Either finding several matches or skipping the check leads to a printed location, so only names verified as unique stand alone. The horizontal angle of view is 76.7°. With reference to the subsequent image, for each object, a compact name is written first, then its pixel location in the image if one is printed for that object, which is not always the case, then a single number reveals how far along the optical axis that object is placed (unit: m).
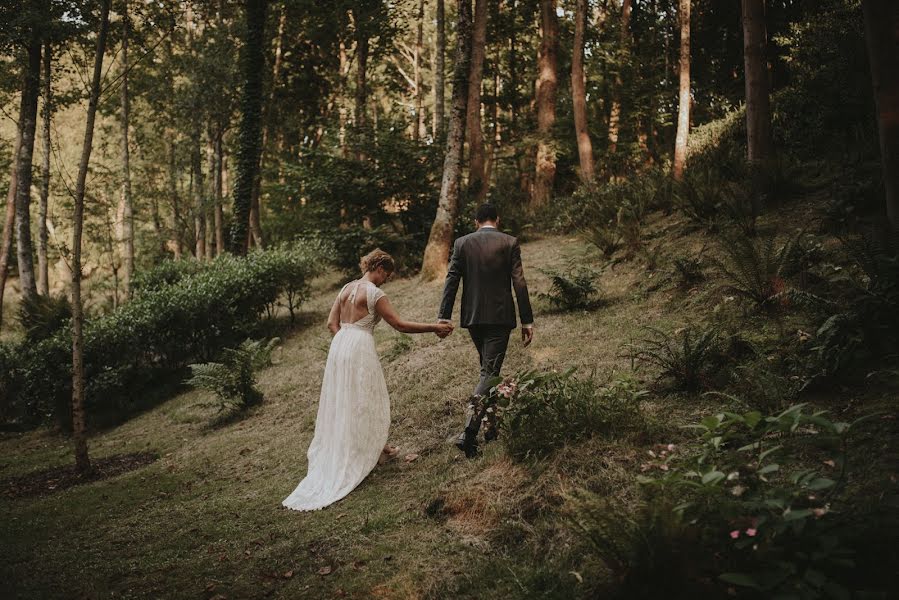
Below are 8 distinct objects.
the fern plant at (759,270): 6.79
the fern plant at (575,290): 9.52
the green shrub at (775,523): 2.47
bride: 6.07
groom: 5.79
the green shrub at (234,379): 9.95
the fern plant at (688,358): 5.60
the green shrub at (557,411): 4.83
